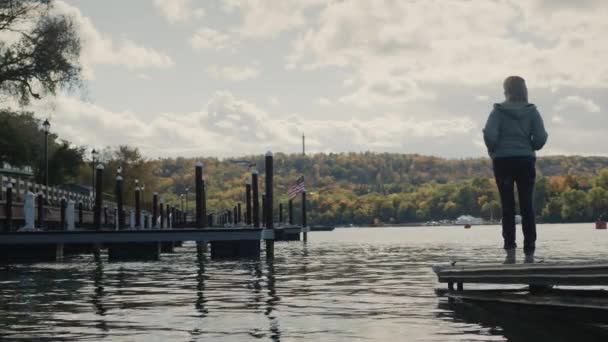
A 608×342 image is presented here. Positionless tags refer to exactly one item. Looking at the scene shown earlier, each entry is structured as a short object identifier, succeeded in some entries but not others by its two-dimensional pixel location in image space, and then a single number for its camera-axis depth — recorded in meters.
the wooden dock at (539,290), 9.53
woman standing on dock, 11.59
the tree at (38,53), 35.59
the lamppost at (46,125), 43.88
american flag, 65.12
